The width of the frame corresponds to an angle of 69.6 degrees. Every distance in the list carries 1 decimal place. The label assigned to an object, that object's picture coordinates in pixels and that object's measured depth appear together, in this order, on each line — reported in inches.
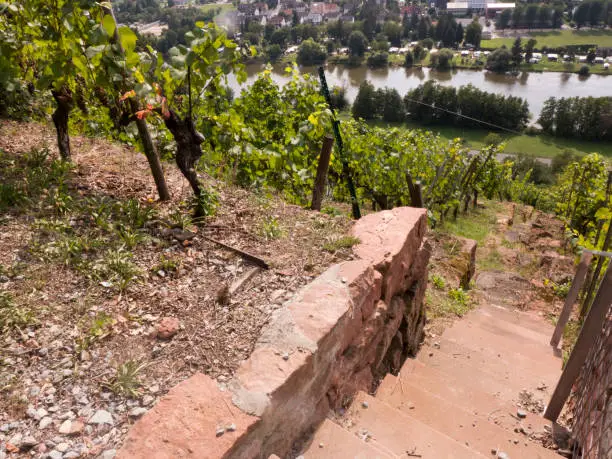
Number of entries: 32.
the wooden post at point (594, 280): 196.1
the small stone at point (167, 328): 91.6
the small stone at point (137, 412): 74.4
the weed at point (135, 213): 124.8
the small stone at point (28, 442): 67.8
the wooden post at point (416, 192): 231.5
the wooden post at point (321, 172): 186.2
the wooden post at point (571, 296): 157.3
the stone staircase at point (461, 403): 97.2
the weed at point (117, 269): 103.9
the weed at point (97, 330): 86.7
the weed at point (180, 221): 126.9
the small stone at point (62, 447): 67.4
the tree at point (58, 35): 102.3
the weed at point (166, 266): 111.4
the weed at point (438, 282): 229.5
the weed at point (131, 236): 115.5
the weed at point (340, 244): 125.4
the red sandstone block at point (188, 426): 66.8
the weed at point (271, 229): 130.8
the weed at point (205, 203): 132.4
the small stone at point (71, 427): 70.4
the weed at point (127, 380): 77.8
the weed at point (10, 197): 122.1
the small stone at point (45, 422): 71.0
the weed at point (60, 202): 121.9
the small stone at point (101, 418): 72.6
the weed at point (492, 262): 364.5
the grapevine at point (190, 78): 104.9
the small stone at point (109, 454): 66.7
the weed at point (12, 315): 87.9
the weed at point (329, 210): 186.5
